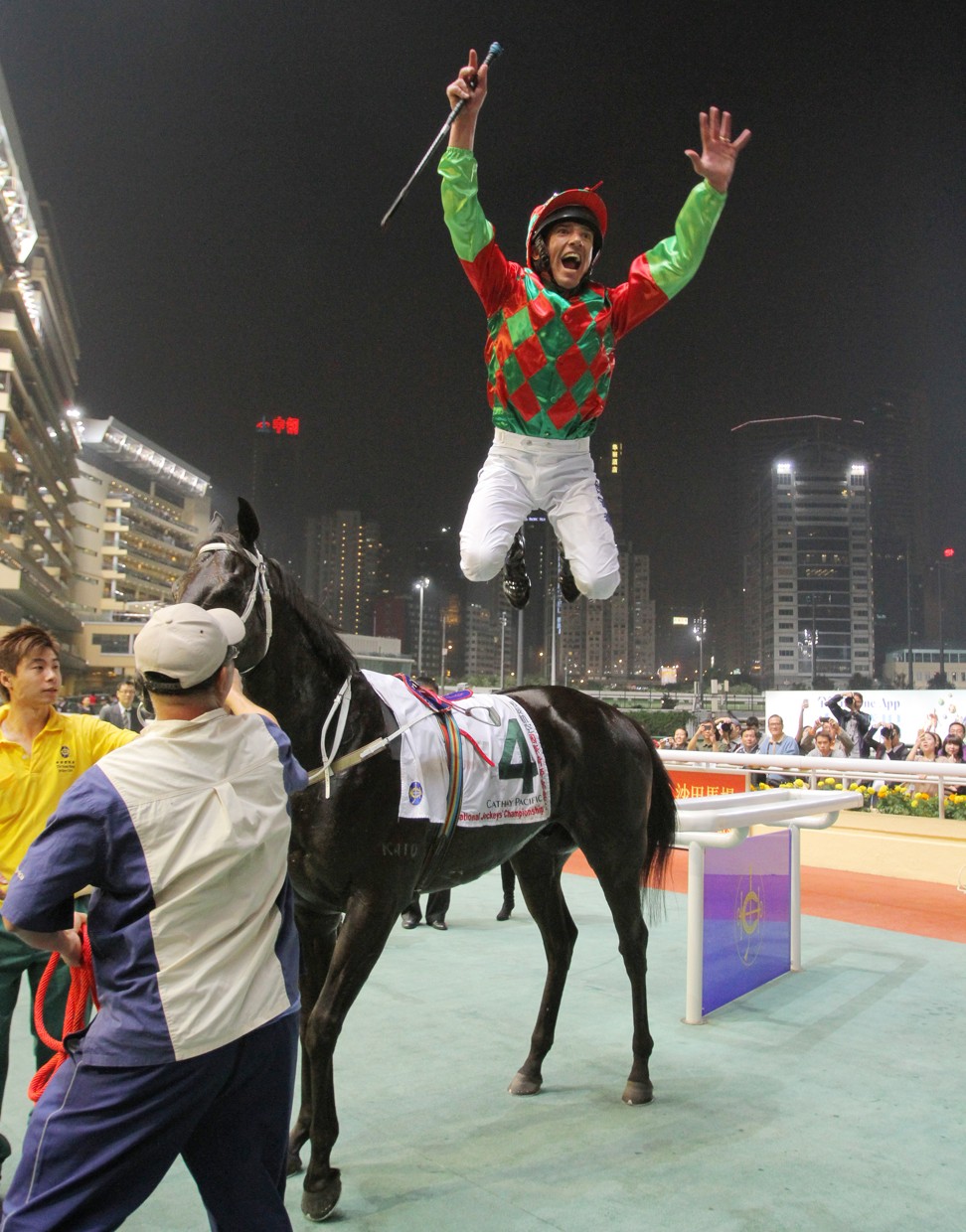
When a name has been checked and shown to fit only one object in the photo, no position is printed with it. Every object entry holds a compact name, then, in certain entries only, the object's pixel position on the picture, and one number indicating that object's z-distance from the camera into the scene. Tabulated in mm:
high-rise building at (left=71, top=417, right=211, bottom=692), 56875
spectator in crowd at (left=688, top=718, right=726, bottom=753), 10861
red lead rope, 1505
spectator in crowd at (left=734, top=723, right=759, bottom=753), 10033
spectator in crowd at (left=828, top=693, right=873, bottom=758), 10066
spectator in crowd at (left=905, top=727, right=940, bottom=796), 8977
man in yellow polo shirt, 2521
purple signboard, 4301
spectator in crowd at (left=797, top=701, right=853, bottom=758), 9102
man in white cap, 1360
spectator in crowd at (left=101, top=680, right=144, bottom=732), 8727
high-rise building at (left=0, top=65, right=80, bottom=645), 39656
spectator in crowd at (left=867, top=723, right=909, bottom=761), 10070
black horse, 2451
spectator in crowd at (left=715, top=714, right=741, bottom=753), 10000
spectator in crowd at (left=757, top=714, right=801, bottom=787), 9172
